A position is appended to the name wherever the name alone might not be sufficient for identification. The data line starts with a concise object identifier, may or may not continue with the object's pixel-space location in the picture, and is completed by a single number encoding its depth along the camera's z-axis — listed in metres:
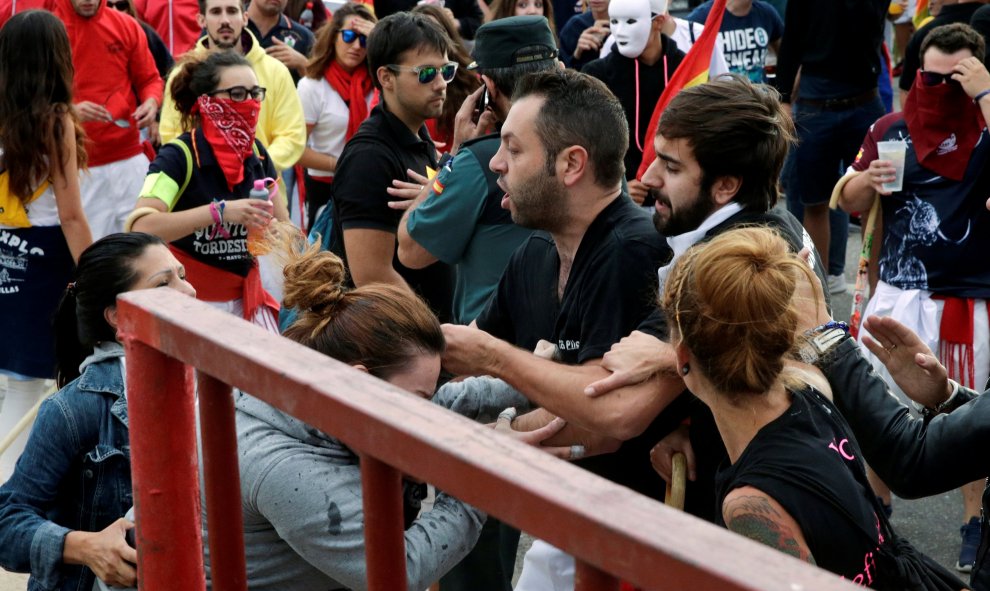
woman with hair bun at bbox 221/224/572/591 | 2.08
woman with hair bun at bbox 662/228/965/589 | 1.98
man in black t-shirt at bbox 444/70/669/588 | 2.74
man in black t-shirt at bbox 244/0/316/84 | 7.75
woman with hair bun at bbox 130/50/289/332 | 4.63
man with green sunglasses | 4.30
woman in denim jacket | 2.50
